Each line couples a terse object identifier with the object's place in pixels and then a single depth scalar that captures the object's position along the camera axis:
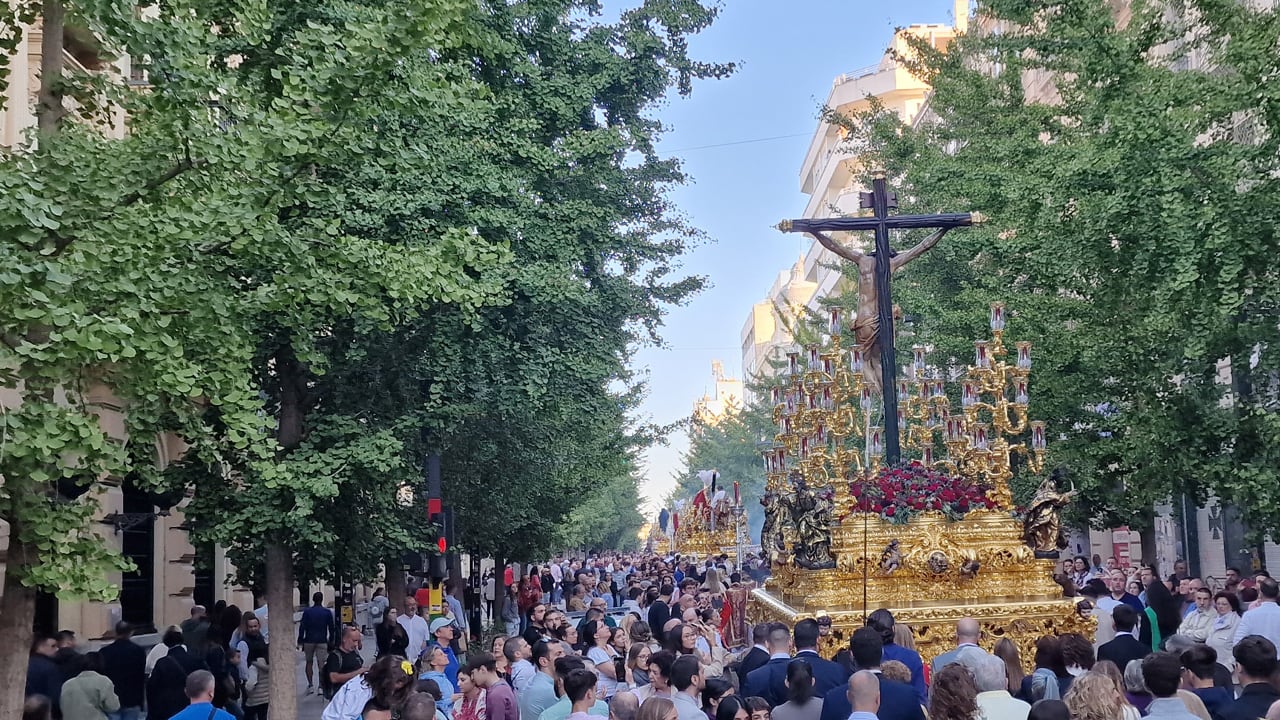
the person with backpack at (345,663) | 11.73
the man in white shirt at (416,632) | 18.11
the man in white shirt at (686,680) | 8.58
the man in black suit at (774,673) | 9.60
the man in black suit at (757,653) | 10.67
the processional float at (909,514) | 15.17
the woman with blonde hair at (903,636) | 10.16
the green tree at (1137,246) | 18.53
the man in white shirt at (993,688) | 7.76
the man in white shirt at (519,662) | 10.95
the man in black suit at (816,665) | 9.18
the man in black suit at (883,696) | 7.96
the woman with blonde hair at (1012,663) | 9.26
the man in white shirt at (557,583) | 43.81
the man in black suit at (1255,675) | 7.93
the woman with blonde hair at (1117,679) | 7.07
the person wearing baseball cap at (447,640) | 12.86
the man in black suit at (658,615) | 16.72
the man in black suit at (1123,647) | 10.27
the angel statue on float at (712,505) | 40.62
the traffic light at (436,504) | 19.72
